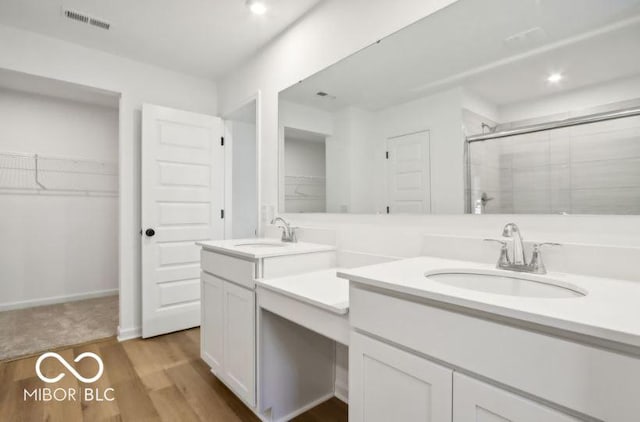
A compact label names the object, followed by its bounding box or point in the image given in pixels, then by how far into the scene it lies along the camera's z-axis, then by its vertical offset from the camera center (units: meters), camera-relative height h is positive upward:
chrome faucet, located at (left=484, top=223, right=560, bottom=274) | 1.06 -0.15
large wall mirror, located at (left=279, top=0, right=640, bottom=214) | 1.02 +0.40
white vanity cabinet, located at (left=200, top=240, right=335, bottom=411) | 1.58 -0.49
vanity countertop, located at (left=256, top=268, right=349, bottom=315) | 1.15 -0.32
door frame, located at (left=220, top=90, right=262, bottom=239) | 2.97 +0.43
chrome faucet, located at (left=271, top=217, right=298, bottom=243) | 2.18 -0.14
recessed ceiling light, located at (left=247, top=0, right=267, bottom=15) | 2.01 +1.32
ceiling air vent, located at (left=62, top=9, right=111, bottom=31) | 2.12 +1.33
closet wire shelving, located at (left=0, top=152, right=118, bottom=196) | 3.38 +0.42
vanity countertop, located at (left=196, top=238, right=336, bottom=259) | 1.60 -0.20
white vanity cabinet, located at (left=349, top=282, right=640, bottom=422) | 0.59 -0.35
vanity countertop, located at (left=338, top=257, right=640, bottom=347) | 0.59 -0.20
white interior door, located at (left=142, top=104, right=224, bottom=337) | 2.68 +0.03
